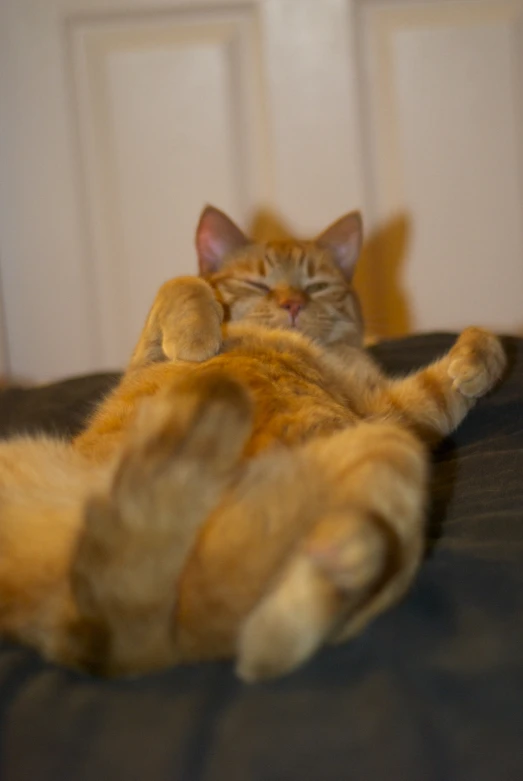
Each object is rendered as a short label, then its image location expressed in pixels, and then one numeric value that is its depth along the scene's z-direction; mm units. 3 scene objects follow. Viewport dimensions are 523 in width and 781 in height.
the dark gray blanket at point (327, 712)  571
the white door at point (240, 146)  1453
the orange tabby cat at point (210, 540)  628
